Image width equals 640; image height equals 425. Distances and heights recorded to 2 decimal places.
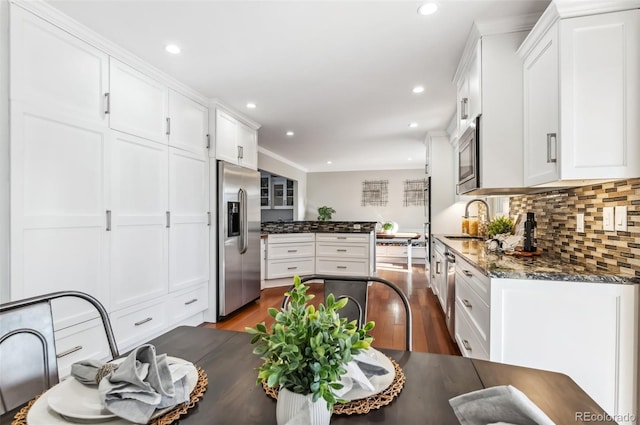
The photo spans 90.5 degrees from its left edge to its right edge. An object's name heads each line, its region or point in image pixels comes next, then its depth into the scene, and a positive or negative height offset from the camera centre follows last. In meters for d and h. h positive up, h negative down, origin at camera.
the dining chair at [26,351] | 0.90 -0.42
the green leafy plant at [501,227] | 2.87 -0.13
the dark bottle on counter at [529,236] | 2.22 -0.16
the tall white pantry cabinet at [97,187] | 1.74 +0.17
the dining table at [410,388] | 0.69 -0.45
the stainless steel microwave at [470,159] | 2.12 +0.40
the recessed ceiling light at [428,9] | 1.79 +1.18
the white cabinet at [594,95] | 1.39 +0.54
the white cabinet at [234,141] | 3.40 +0.84
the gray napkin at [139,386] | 0.68 -0.40
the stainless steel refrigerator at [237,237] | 3.35 -0.28
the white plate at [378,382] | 0.75 -0.44
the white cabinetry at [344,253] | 4.87 -0.64
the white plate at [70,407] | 0.67 -0.43
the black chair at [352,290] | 1.35 -0.34
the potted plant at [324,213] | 8.27 -0.01
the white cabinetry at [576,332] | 1.42 -0.56
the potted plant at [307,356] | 0.57 -0.27
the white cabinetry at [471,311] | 1.69 -0.61
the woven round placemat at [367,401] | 0.71 -0.44
